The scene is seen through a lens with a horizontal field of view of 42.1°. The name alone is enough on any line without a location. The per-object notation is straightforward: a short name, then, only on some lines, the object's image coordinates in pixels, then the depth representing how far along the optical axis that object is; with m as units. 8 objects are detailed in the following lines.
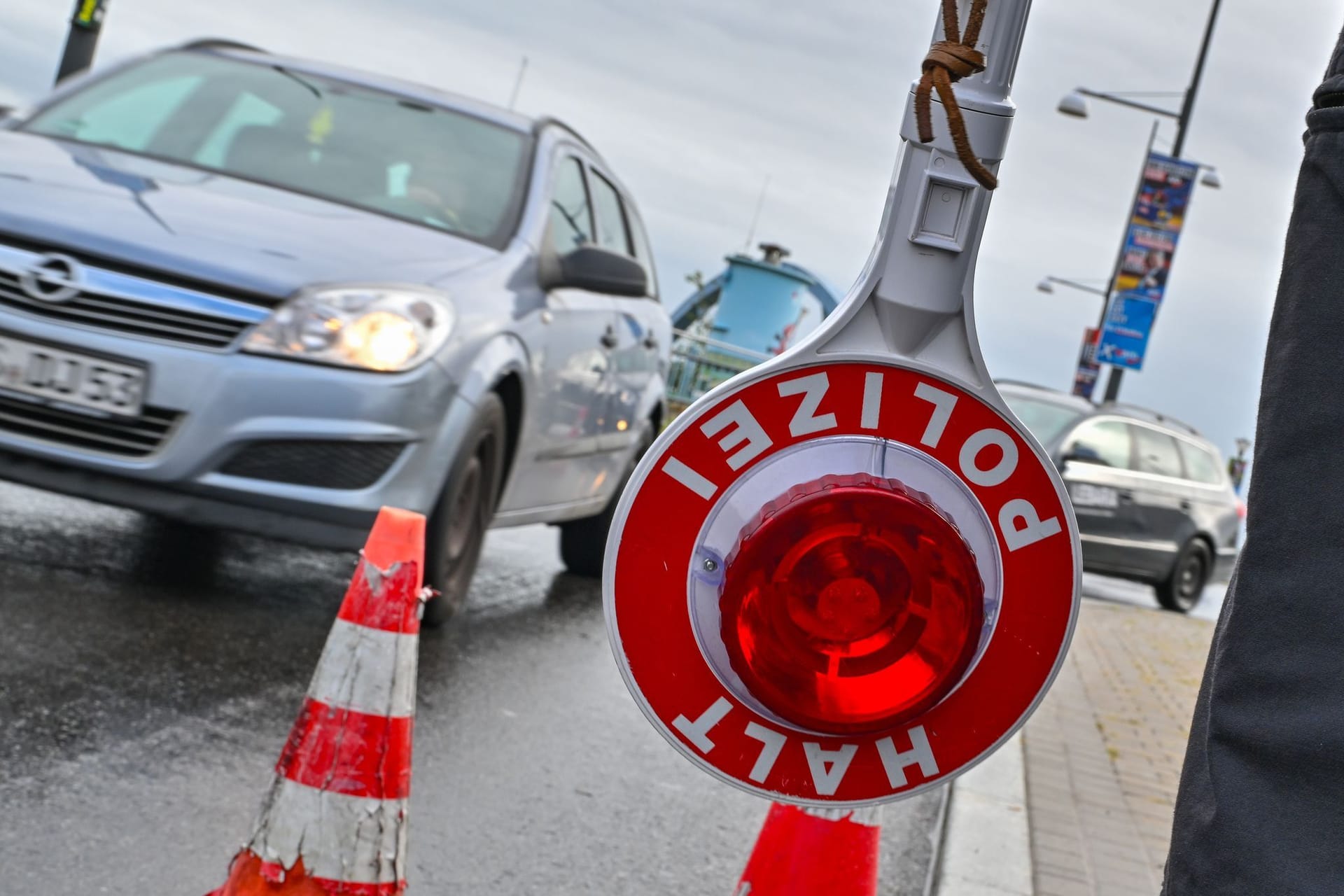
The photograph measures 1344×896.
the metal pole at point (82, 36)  13.98
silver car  5.00
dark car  15.75
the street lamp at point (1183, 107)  26.92
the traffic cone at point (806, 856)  2.52
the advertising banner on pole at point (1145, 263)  26.19
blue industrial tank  42.75
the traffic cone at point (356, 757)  2.81
